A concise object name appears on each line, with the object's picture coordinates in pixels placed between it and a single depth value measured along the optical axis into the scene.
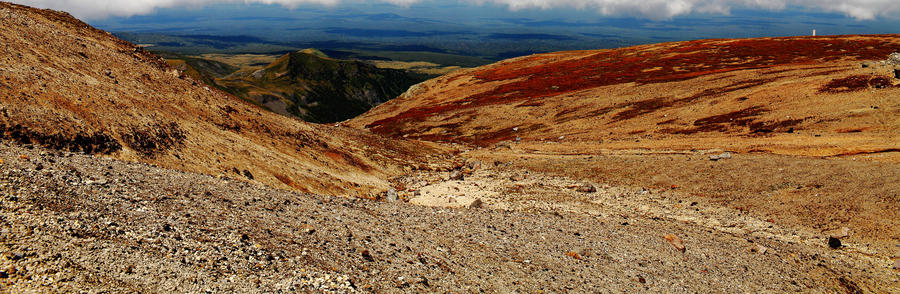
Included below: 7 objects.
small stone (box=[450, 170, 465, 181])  31.44
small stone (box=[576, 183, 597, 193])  27.42
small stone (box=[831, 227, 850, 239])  19.27
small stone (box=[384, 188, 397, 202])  24.62
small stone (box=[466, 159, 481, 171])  35.75
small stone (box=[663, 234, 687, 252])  18.11
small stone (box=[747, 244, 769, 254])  18.25
